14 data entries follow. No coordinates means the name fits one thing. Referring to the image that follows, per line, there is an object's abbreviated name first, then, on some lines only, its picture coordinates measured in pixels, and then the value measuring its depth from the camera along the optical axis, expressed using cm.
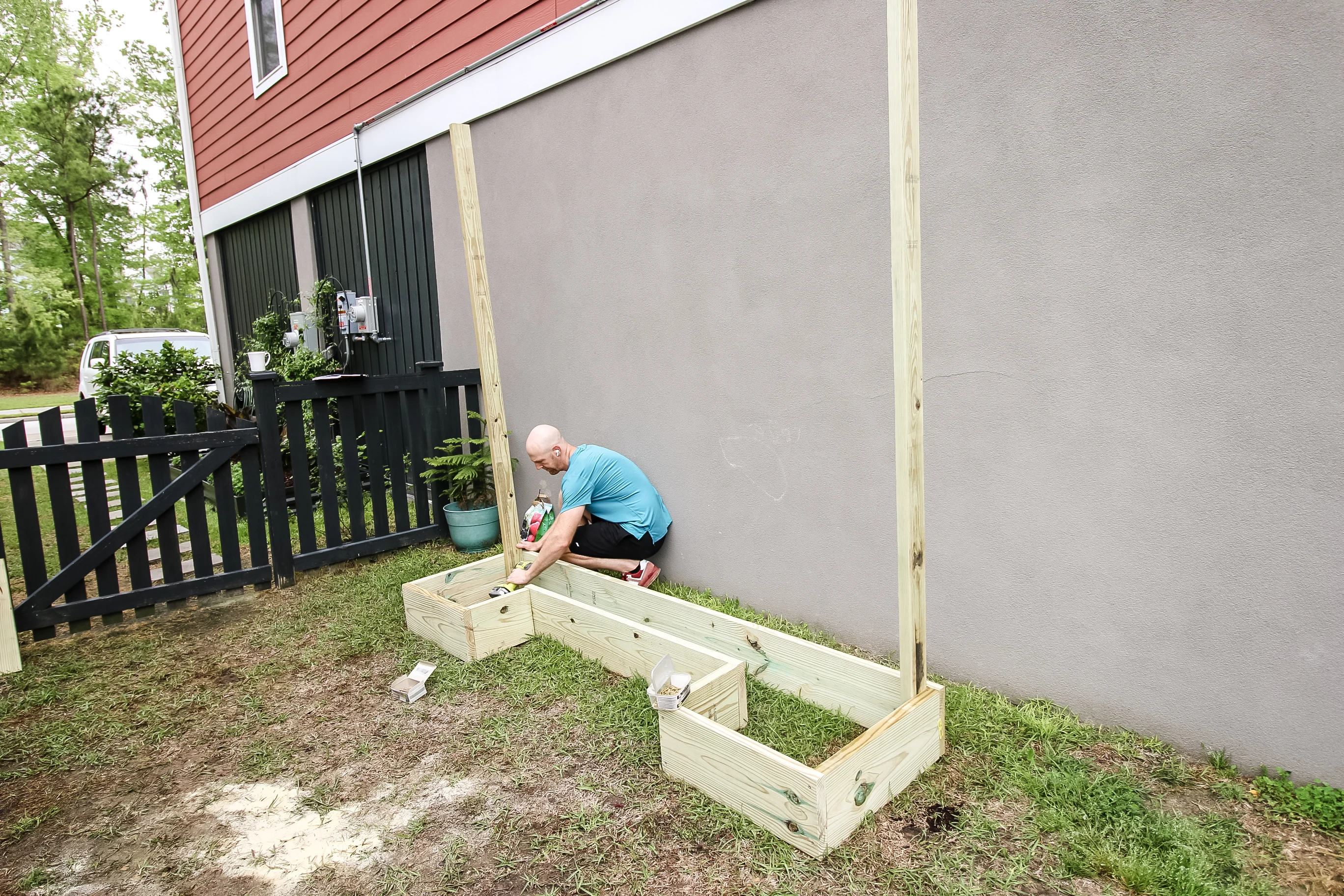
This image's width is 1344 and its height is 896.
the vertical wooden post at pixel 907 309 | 208
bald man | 412
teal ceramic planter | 527
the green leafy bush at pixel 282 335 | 735
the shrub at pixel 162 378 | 852
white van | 1462
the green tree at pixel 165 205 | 3016
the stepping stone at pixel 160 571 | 508
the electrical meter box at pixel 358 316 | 690
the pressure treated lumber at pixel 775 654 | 267
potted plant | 526
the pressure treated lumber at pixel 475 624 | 347
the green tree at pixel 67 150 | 2758
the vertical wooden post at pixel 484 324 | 337
